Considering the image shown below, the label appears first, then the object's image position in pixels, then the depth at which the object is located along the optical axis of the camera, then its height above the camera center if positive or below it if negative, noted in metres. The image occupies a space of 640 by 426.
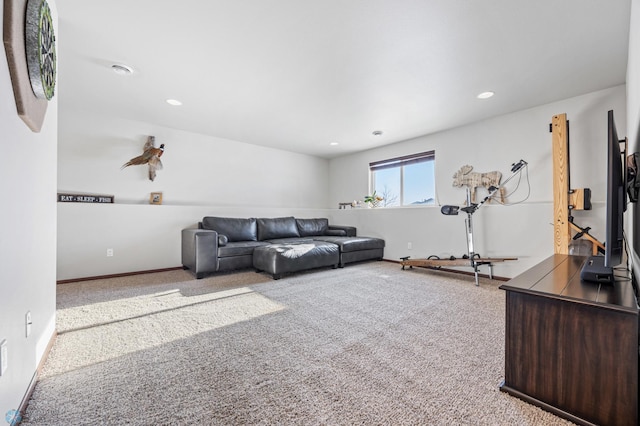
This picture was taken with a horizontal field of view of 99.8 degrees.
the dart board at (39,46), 1.21 +0.81
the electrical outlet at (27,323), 1.27 -0.52
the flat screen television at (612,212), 1.18 +0.00
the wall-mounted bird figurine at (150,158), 4.11 +0.86
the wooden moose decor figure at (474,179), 3.91 +0.51
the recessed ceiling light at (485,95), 3.17 +1.41
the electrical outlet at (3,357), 0.96 -0.52
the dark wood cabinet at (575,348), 1.07 -0.60
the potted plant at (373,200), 5.55 +0.27
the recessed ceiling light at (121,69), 2.61 +1.44
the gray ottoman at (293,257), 3.67 -0.63
